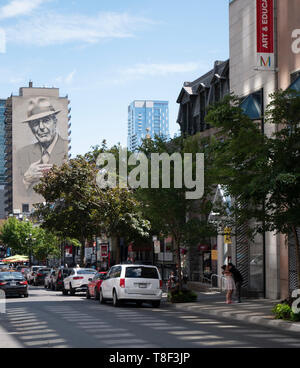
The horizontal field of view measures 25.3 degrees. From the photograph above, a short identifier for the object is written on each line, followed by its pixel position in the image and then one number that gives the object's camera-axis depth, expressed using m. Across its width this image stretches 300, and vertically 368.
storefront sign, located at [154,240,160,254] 39.04
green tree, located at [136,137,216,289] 30.78
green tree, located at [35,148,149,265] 45.69
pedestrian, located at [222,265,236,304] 27.90
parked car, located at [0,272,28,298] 35.25
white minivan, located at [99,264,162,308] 27.38
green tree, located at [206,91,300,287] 19.28
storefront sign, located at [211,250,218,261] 39.07
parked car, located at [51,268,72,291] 44.46
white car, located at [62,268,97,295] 38.97
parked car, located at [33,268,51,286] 58.41
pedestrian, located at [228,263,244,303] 28.81
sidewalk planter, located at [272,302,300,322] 19.34
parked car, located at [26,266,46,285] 61.97
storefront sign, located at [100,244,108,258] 52.16
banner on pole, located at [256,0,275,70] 30.30
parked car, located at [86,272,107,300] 32.78
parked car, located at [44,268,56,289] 48.79
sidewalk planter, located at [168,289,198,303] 29.80
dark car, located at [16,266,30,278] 67.72
